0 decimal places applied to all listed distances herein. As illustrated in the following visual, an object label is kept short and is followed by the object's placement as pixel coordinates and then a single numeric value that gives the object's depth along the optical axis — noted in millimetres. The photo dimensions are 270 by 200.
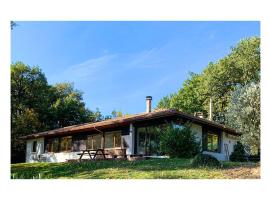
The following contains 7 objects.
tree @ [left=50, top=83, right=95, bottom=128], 23149
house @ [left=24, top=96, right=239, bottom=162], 14073
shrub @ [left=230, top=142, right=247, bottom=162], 17323
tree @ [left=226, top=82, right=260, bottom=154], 8567
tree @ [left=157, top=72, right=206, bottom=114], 25326
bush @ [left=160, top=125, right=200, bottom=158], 11786
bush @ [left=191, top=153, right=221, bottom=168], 9170
